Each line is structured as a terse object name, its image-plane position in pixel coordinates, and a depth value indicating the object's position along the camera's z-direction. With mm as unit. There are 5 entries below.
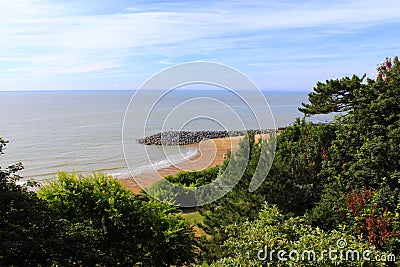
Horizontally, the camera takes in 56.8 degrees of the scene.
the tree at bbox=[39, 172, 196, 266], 8969
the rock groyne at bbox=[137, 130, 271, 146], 42781
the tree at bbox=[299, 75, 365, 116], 13852
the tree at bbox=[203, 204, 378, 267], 5680
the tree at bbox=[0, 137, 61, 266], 6590
